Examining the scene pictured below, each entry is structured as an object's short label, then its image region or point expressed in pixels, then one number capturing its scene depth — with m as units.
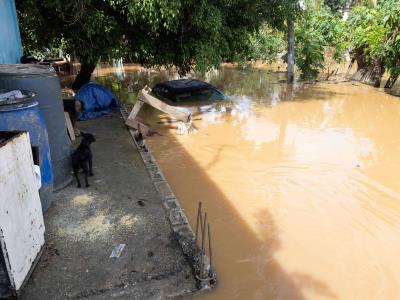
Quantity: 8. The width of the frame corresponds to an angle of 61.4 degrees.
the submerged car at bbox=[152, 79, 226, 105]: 12.14
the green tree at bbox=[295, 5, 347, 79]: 15.65
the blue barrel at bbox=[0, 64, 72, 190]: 3.79
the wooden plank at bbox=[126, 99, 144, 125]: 7.65
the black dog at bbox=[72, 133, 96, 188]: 4.57
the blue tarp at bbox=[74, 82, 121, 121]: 8.78
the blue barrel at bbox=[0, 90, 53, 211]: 3.37
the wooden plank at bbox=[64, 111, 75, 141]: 6.34
